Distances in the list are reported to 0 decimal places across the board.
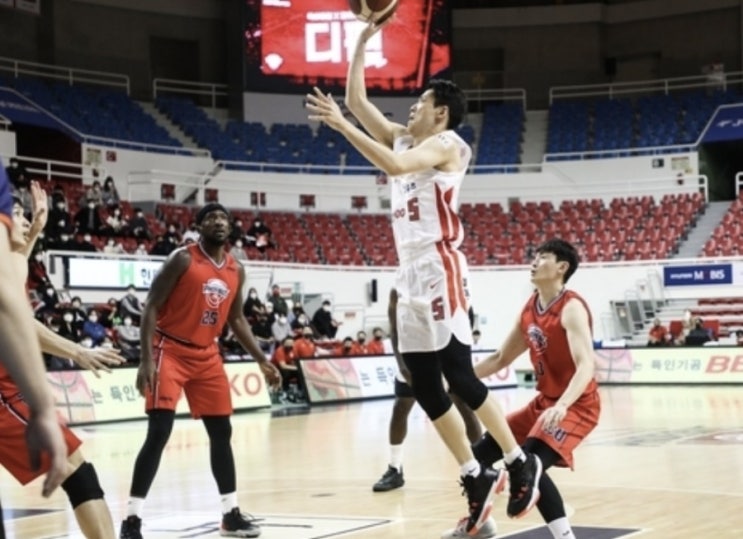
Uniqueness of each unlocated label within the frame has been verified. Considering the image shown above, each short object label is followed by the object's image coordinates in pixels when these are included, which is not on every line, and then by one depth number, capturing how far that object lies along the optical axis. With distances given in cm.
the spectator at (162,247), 2526
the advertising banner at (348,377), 2241
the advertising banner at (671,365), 2548
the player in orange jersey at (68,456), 523
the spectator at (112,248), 2448
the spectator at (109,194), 2681
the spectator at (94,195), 2593
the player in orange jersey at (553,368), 635
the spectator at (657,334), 2836
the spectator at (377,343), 2544
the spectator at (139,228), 2623
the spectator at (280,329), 2411
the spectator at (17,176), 2266
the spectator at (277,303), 2500
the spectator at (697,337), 2675
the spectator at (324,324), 2716
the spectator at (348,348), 2394
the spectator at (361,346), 2455
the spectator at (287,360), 2209
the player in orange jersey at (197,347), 757
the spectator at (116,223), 2578
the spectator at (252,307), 2391
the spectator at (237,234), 2783
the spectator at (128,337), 2075
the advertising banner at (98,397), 1781
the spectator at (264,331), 2338
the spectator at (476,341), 2631
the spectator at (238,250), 2755
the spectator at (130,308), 2161
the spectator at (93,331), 2022
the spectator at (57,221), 2372
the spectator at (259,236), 2948
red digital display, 3506
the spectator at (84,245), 2388
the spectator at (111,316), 2144
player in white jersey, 689
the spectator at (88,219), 2527
